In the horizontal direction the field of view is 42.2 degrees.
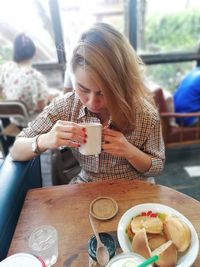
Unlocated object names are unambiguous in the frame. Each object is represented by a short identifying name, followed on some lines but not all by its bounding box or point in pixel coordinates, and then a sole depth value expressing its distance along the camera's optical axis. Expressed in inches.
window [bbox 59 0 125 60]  101.2
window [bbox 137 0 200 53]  111.6
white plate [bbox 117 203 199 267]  27.5
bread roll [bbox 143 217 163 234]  29.1
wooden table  30.8
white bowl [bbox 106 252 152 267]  23.6
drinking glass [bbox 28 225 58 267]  28.8
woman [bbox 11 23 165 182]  37.0
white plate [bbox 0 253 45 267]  24.8
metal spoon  28.0
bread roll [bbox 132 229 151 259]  26.8
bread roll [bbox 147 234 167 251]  28.3
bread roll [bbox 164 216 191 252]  28.0
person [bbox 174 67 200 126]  96.0
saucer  34.3
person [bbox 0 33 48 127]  92.2
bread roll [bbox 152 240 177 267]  26.6
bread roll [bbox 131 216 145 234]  30.0
